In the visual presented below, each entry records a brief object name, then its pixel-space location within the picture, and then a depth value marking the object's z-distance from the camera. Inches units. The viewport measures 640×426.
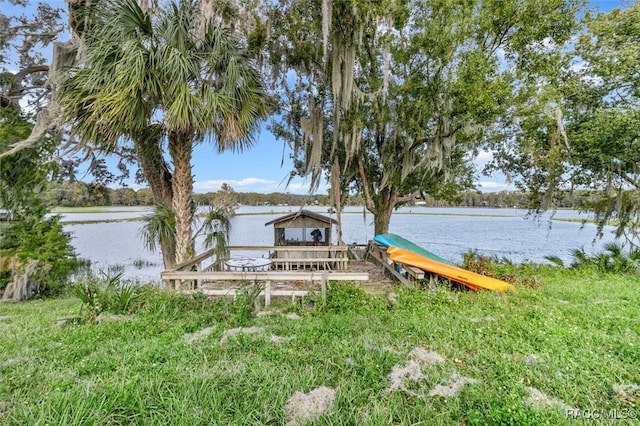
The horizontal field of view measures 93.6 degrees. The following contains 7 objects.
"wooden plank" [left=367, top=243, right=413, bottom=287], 231.4
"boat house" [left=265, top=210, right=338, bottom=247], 373.1
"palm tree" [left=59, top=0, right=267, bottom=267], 190.2
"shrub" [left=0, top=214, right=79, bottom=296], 342.6
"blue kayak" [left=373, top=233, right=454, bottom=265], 272.5
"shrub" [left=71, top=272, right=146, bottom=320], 172.4
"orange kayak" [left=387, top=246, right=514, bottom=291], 218.8
